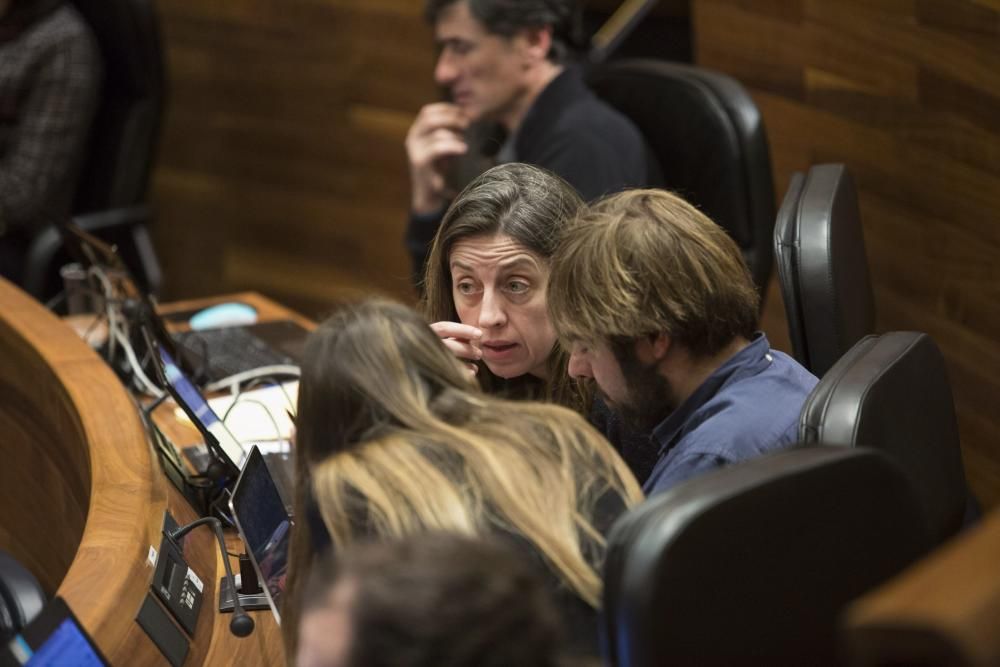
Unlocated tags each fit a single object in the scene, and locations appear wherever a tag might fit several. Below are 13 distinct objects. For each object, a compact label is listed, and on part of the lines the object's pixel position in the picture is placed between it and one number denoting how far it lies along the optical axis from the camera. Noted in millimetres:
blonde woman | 6330
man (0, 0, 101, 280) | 8421
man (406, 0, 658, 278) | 7663
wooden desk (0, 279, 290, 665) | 6542
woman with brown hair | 6887
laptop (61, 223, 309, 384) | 7410
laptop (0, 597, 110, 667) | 6345
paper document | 7136
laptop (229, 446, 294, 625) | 6586
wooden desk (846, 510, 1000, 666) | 4531
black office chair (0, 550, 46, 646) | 6492
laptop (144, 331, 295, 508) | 6882
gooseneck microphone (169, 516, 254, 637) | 6622
